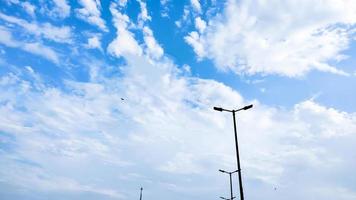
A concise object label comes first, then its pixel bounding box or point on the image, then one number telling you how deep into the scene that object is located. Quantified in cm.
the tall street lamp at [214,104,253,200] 2372
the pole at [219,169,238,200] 5303
